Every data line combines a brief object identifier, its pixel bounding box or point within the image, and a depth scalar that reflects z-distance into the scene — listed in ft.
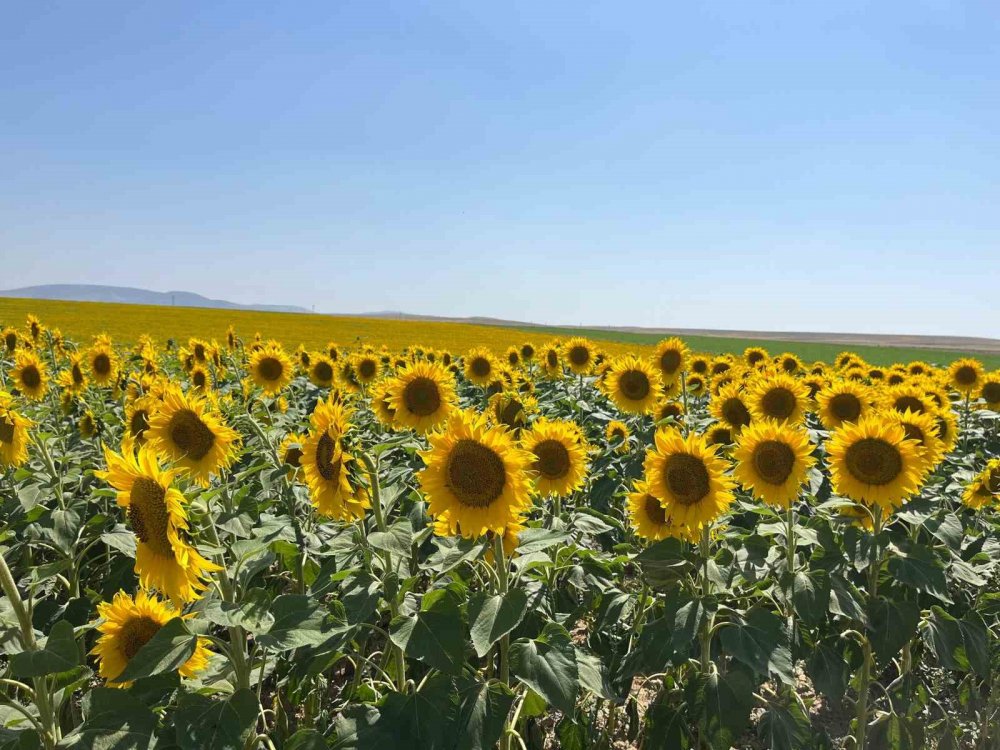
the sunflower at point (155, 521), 7.57
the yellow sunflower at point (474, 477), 8.78
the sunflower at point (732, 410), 17.62
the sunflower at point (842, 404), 15.52
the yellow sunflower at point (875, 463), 11.32
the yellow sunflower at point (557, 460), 12.42
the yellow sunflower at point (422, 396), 13.50
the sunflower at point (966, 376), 26.61
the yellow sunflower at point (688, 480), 10.28
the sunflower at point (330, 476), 9.50
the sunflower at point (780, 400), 16.07
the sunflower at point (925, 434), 12.35
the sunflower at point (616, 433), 20.81
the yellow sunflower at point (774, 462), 11.10
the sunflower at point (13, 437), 13.25
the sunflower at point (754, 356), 34.92
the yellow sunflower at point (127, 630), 9.09
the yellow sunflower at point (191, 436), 10.96
